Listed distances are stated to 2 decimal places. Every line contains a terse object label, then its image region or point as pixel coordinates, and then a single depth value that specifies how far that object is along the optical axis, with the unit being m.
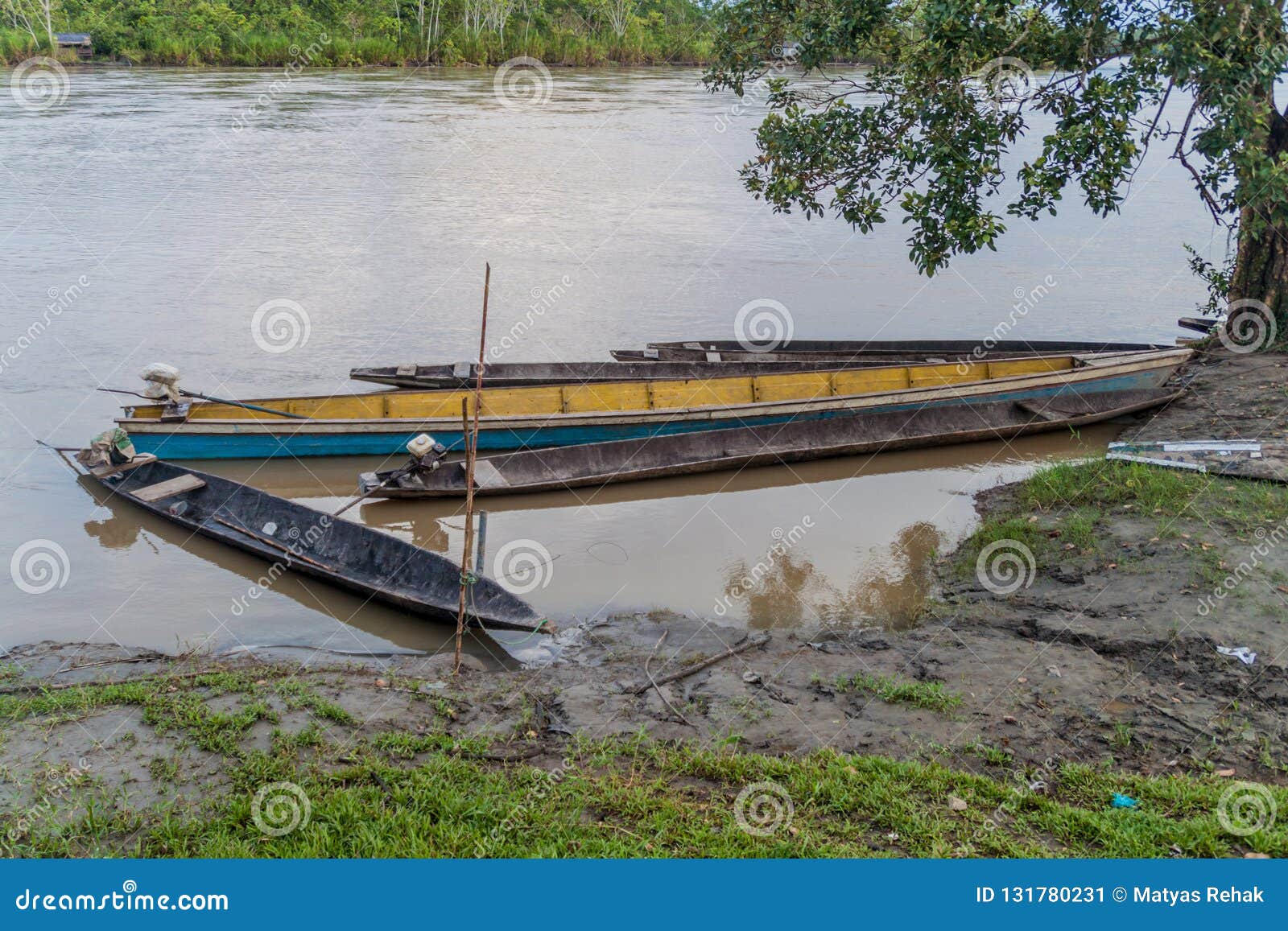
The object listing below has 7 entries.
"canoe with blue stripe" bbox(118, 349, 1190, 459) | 9.41
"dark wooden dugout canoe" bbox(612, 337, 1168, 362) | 11.81
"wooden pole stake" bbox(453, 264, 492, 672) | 5.68
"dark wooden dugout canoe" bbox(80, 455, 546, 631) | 6.67
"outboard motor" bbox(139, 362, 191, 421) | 9.25
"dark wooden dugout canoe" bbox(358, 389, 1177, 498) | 8.86
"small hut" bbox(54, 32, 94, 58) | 38.53
